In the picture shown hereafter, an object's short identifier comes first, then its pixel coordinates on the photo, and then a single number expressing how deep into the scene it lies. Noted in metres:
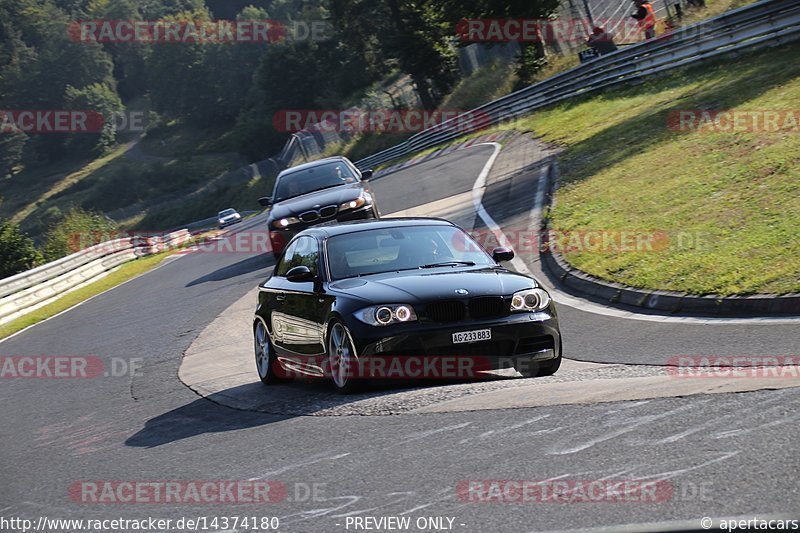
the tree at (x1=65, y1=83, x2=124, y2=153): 145.25
